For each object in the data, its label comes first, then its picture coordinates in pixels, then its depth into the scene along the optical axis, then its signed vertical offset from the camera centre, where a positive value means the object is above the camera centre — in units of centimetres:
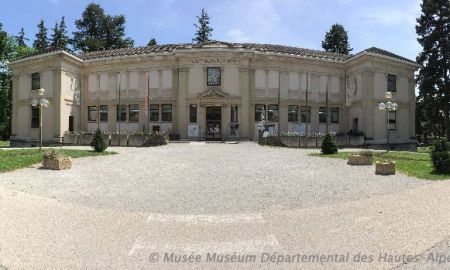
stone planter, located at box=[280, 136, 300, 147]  2958 -70
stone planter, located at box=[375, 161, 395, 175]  1348 -134
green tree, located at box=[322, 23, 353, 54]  6806 +1787
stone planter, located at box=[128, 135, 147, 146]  3023 -67
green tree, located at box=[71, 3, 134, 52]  6806 +2001
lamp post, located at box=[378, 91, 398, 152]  2530 +196
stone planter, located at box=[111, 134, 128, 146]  3120 -69
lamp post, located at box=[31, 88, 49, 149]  2467 +210
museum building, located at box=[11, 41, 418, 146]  3694 +455
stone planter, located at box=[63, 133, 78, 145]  3591 -71
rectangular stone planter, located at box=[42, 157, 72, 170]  1444 -129
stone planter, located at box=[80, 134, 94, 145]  3447 -68
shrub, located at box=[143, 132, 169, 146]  2961 -65
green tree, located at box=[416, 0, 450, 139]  4328 +934
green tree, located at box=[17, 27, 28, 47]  7580 +2006
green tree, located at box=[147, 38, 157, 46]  6914 +1778
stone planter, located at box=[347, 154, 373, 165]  1647 -126
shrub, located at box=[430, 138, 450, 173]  1346 -89
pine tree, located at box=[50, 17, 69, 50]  7200 +1976
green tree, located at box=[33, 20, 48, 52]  7431 +2012
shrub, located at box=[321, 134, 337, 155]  2220 -89
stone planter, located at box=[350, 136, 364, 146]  3472 -71
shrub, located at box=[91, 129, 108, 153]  2220 -69
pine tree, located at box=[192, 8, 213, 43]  7081 +2068
